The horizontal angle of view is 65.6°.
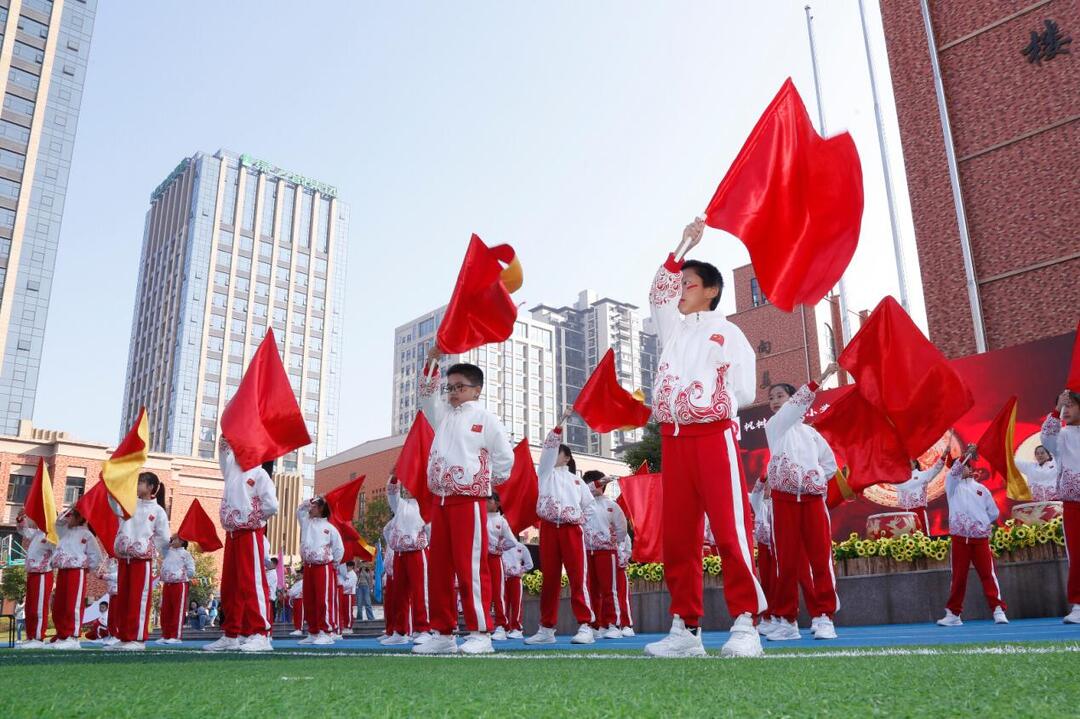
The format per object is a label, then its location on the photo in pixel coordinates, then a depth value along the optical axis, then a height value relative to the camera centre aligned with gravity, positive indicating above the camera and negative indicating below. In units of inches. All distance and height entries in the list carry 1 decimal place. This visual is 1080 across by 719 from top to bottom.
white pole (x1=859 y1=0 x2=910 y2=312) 745.0 +340.3
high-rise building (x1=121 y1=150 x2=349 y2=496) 3388.3 +1240.8
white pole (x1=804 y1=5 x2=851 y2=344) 791.6 +454.5
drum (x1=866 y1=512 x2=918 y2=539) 498.0 +29.3
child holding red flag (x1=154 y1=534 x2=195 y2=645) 495.2 -0.1
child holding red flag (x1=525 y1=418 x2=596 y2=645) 329.1 +20.0
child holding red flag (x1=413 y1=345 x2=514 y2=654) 225.3 +17.5
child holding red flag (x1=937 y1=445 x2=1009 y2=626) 362.6 +15.0
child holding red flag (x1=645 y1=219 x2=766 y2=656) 175.5 +22.7
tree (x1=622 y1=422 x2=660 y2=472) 1370.6 +204.9
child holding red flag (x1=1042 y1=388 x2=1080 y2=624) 296.5 +37.4
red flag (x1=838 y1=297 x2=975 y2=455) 312.0 +71.3
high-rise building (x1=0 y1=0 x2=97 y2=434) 1994.3 +1027.5
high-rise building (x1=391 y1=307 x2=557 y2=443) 3863.2 +947.0
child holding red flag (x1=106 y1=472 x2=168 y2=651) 336.2 +8.2
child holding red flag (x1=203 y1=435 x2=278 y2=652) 274.8 +9.0
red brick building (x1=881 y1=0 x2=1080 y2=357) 680.4 +343.3
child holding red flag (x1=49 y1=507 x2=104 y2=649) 377.1 +9.3
